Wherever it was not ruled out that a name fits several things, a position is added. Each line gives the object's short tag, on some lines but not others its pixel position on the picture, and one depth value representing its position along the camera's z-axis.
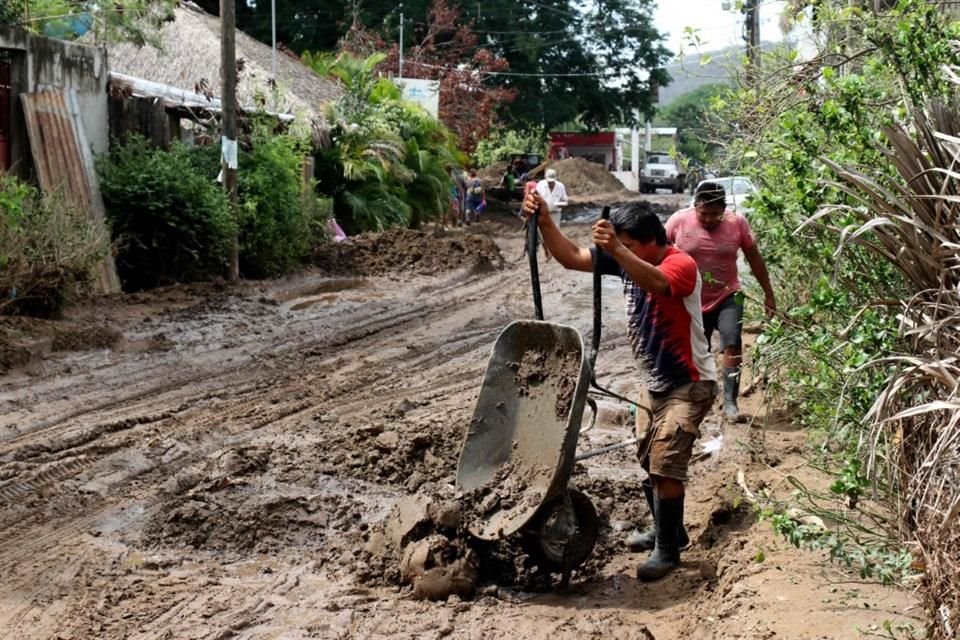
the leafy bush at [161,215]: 13.96
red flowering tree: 35.12
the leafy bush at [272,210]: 16.16
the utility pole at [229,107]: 15.17
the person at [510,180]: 38.69
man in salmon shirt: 8.07
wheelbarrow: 5.32
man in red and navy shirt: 5.58
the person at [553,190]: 23.33
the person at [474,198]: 31.05
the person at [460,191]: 30.15
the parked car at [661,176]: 56.28
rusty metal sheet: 13.10
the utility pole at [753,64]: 7.39
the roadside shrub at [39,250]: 10.63
